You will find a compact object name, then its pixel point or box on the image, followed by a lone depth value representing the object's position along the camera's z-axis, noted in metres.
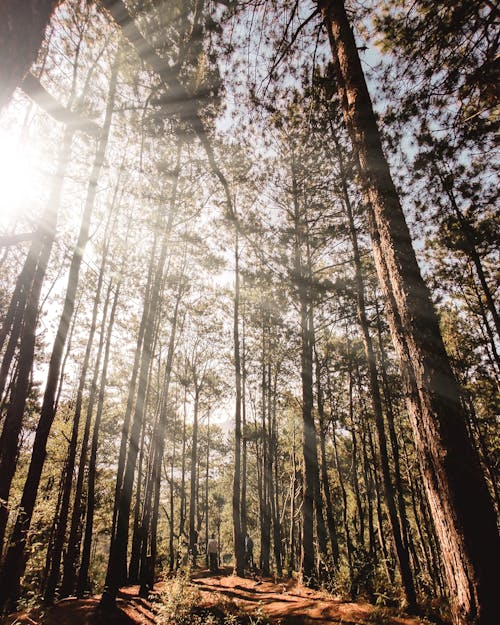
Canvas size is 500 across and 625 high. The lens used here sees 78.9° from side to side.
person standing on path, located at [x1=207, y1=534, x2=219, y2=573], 14.78
